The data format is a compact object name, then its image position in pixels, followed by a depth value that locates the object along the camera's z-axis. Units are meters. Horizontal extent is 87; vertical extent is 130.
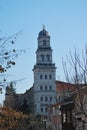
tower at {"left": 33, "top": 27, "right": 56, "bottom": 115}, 128.88
